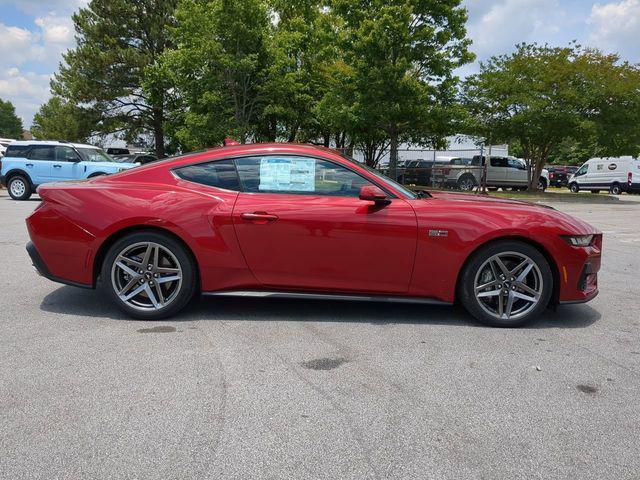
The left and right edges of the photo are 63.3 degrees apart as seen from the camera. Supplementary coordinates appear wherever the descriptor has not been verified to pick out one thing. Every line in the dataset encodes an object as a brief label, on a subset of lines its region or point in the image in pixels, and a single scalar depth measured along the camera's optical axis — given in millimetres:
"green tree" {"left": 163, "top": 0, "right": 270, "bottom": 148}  22984
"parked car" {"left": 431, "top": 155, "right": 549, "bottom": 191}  28703
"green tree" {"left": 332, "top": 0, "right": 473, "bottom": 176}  19734
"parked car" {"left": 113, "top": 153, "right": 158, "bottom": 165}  28603
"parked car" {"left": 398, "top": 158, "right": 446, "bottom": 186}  22455
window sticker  4332
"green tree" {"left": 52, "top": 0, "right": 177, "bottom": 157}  32562
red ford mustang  4164
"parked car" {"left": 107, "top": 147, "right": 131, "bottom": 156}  37219
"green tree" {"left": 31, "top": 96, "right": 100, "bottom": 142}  34125
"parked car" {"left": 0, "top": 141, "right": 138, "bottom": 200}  16703
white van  29188
